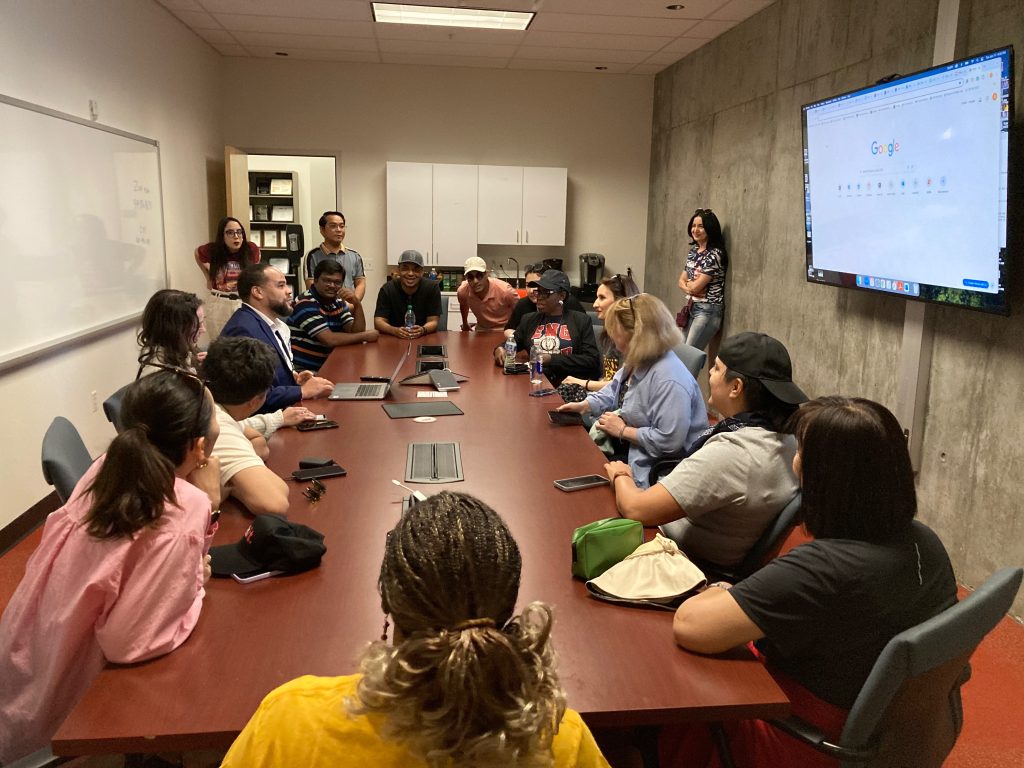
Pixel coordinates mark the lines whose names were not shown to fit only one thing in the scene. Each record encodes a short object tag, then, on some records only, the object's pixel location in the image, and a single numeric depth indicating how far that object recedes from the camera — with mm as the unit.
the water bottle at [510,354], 4332
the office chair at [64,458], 1972
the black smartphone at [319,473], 2412
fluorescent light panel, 5887
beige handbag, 1674
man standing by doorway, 6422
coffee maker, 8102
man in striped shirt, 4898
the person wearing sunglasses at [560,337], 4508
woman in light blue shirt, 3045
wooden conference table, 1288
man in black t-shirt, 5520
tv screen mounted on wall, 3041
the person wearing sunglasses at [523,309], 5121
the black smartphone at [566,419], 3172
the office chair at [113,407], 2549
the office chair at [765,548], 2033
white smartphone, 2374
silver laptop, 3562
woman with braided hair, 833
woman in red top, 6145
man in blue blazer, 3553
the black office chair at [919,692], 1337
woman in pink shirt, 1430
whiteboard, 3729
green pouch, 1748
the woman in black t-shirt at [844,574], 1454
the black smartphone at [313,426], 2997
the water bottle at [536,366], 4113
